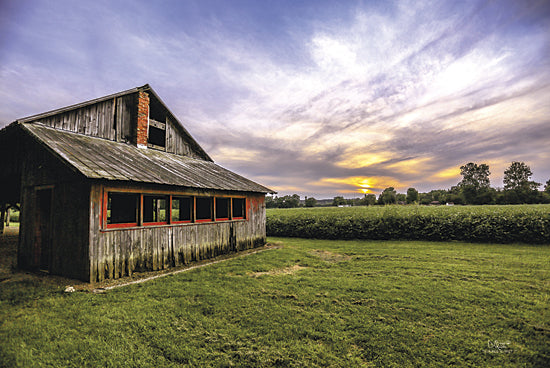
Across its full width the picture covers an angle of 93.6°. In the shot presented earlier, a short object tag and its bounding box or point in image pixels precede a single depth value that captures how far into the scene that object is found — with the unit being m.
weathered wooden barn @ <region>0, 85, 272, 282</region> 7.74
